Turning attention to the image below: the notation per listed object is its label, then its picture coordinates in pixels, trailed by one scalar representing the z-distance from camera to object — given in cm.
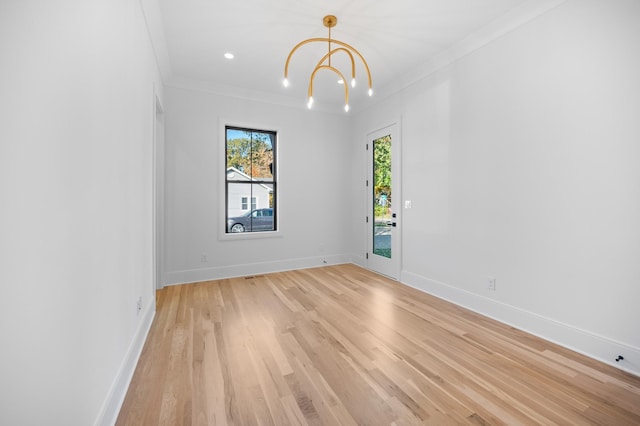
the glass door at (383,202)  421
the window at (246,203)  463
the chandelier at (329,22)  262
